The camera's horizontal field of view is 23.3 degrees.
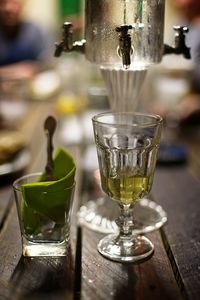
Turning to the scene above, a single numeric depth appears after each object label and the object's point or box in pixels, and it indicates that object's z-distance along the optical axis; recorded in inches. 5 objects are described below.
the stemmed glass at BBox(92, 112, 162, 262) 25.5
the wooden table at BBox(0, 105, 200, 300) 22.2
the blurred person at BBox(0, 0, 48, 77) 105.6
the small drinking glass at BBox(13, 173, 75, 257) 25.2
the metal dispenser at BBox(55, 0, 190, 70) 27.4
